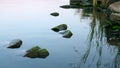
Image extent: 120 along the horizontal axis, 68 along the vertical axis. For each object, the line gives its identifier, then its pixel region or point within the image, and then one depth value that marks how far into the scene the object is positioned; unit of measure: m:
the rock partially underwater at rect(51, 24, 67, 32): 7.18
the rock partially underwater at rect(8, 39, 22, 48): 5.66
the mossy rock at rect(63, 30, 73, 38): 6.61
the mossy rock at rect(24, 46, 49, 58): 5.15
